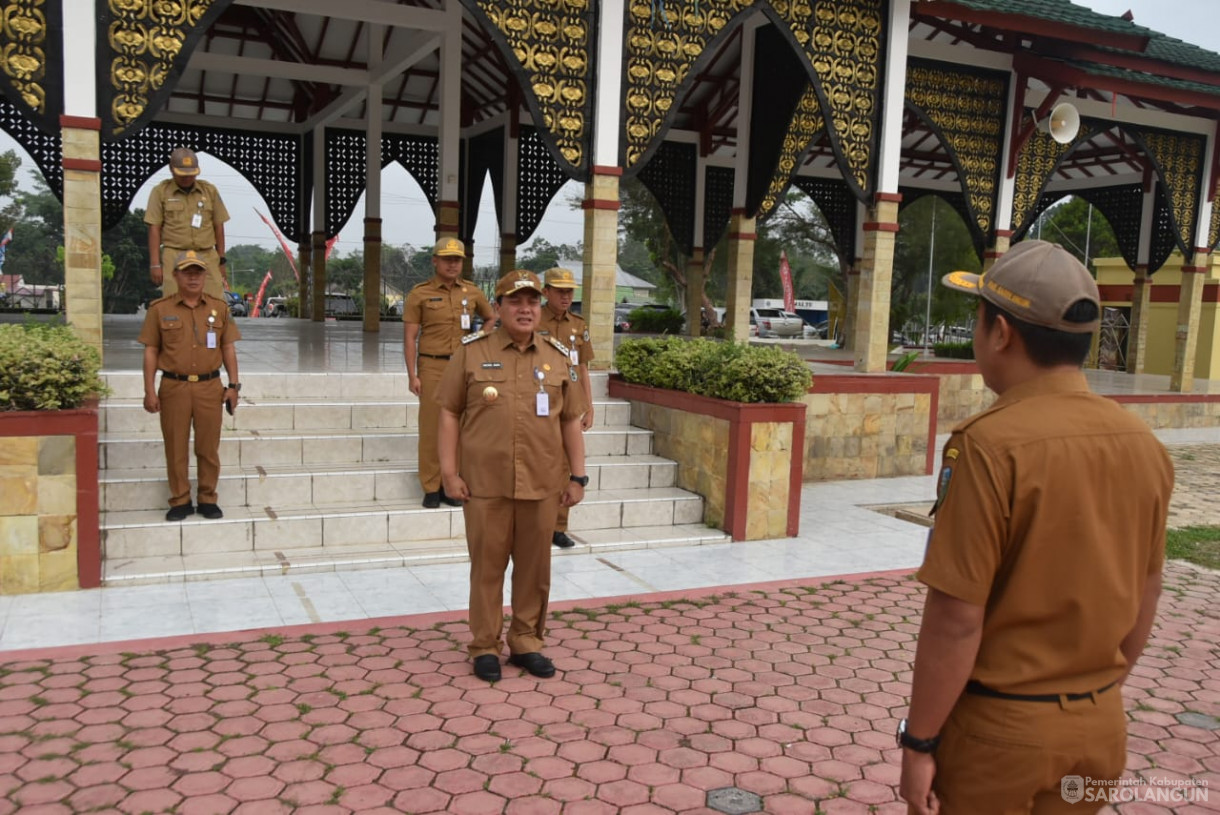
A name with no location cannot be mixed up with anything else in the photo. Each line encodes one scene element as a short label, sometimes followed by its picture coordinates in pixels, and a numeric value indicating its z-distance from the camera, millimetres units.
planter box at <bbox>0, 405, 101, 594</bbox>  4637
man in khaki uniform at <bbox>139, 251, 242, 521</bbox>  5266
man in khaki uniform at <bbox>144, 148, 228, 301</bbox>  6109
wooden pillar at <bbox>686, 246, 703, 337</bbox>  17859
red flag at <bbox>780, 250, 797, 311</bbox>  33781
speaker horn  11414
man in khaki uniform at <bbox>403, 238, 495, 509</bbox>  5859
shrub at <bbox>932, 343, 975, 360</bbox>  19873
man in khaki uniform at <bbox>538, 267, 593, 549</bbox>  5746
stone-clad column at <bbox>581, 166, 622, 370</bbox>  8359
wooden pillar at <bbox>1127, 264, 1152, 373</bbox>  16703
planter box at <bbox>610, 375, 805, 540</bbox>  6367
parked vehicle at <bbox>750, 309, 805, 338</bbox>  38500
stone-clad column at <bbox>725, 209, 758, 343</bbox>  12938
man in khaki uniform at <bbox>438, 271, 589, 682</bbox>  3777
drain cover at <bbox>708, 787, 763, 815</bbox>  2926
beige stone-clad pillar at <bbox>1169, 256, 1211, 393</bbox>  14469
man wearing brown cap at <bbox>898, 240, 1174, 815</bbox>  1596
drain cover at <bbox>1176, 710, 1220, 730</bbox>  3701
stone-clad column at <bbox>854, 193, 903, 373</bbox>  9969
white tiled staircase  5215
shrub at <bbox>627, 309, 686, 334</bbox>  21828
